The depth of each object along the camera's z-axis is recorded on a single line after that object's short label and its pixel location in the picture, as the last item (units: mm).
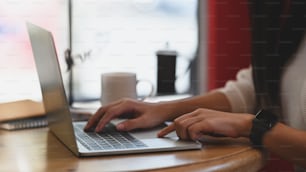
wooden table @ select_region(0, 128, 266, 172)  1052
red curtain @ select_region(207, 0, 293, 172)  2005
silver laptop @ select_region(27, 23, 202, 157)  1118
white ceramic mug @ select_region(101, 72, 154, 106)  1509
